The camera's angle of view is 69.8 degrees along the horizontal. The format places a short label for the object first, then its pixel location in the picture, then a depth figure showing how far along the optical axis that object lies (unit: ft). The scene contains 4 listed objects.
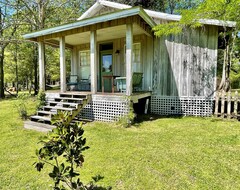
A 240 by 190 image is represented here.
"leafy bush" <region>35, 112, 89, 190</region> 6.08
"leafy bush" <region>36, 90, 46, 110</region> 22.94
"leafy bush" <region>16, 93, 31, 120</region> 22.61
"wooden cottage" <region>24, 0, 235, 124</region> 19.61
